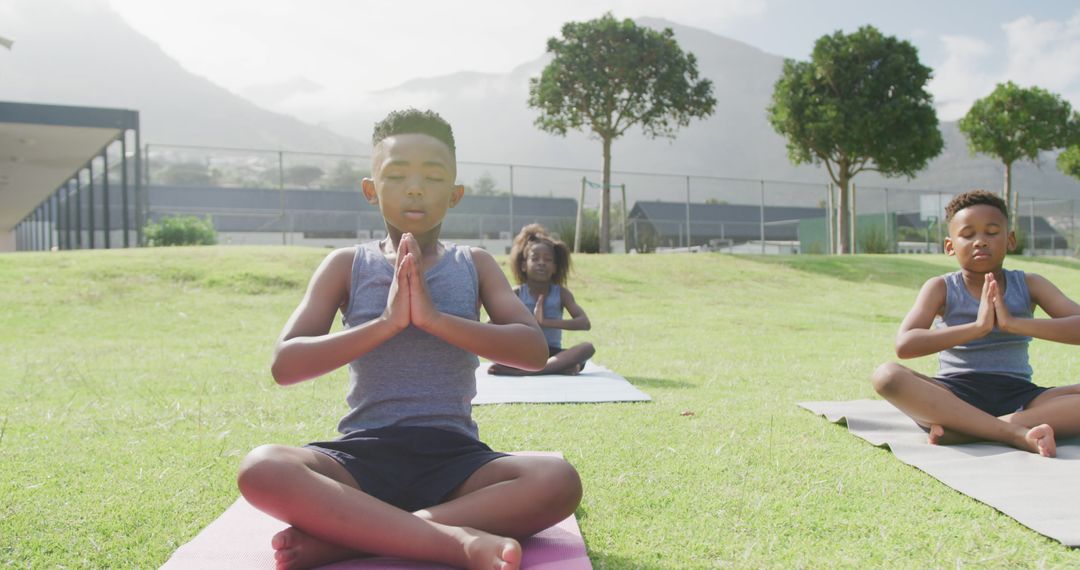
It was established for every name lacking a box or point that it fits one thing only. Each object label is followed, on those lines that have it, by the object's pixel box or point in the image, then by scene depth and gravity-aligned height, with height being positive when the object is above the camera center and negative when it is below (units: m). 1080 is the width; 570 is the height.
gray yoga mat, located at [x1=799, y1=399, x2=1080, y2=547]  2.20 -0.71
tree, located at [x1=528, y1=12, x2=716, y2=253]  16.22 +3.71
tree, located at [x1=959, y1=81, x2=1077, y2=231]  20.53 +3.53
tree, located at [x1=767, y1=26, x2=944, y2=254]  16.91 +3.35
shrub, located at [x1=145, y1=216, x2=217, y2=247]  15.48 +0.71
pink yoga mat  1.87 -0.70
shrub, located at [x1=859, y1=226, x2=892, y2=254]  19.05 +0.47
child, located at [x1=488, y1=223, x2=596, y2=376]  5.44 -0.21
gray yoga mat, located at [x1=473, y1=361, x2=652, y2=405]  4.35 -0.74
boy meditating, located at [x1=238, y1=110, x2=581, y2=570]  1.80 -0.36
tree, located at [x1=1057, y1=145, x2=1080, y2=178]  22.12 +2.73
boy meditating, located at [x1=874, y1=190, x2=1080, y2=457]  3.04 -0.35
